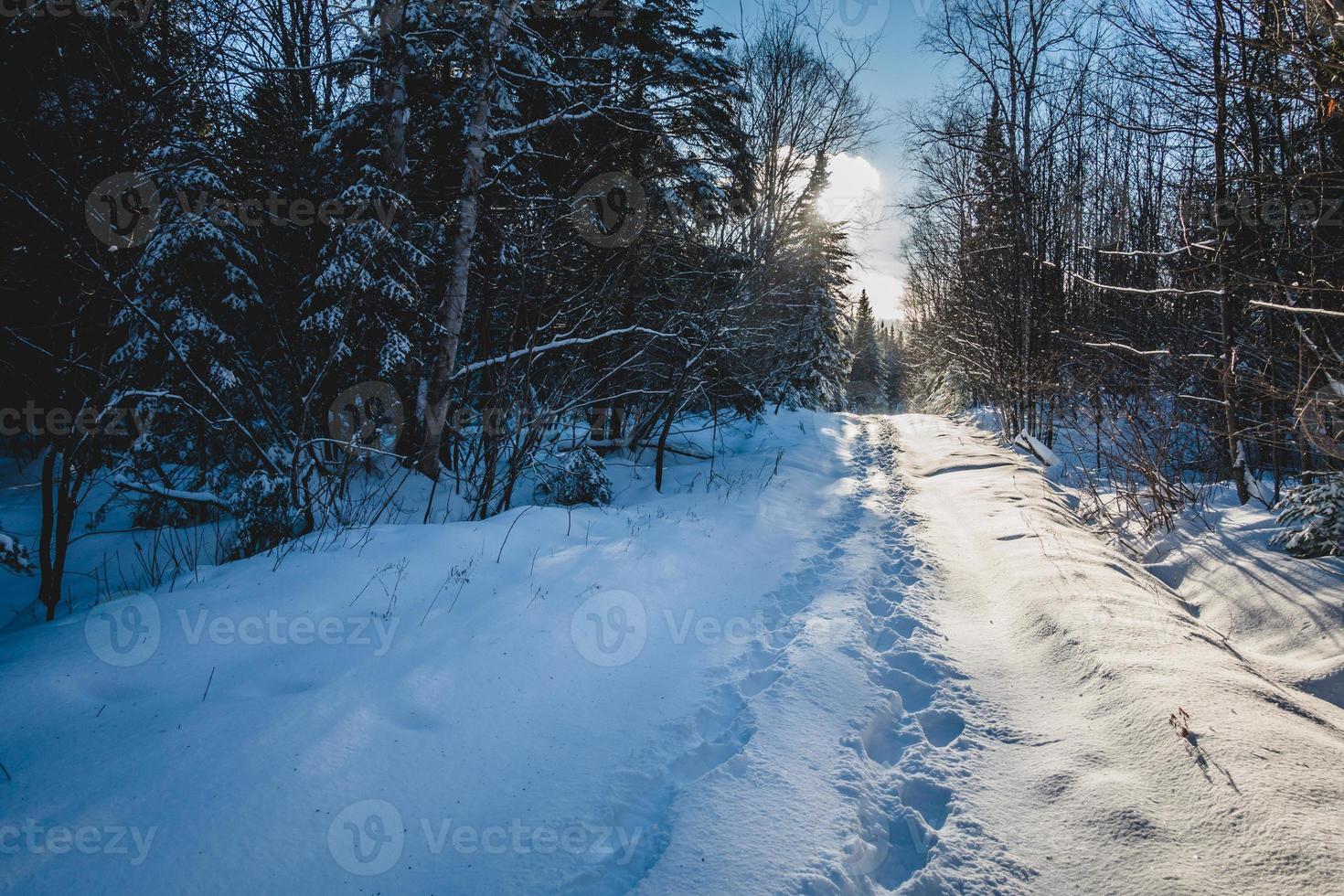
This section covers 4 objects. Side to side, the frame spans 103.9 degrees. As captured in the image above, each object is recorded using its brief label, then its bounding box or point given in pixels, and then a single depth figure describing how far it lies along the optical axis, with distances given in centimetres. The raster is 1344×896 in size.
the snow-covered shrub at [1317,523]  404
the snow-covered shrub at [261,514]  494
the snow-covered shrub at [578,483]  786
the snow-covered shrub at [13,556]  364
